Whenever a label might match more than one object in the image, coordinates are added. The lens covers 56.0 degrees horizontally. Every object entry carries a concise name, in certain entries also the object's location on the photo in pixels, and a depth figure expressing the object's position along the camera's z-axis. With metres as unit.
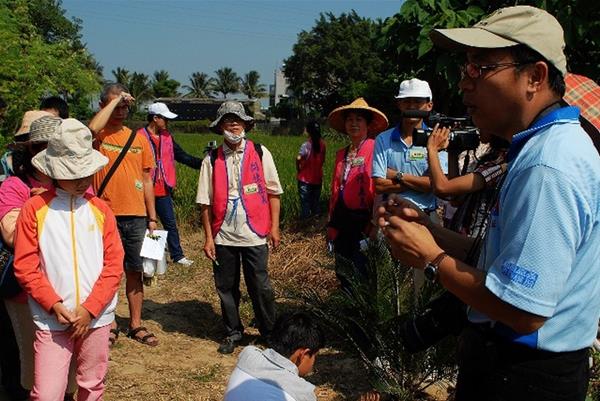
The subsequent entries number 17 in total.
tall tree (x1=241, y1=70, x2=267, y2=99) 84.50
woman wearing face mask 4.33
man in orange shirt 4.17
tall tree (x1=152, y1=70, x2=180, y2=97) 78.44
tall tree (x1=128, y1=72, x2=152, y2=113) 73.12
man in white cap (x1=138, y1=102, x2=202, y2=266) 6.55
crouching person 2.00
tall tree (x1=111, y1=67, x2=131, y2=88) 75.19
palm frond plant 3.14
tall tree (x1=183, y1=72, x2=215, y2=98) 87.19
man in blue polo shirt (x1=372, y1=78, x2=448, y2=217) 3.92
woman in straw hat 4.35
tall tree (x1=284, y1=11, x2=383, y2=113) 47.09
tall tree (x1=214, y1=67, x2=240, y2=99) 86.12
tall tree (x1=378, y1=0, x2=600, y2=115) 4.34
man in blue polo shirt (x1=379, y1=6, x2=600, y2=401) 1.24
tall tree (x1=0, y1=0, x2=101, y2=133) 6.73
